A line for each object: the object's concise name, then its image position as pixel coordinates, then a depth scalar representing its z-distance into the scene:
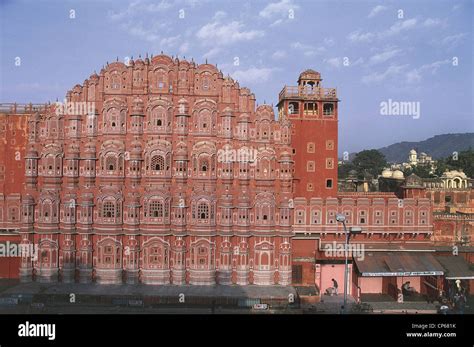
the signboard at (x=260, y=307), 31.17
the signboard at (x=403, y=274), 34.03
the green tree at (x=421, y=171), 90.07
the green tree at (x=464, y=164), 80.50
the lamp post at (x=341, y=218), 25.10
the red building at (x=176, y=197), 35.81
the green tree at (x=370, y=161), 103.69
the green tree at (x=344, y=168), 99.82
